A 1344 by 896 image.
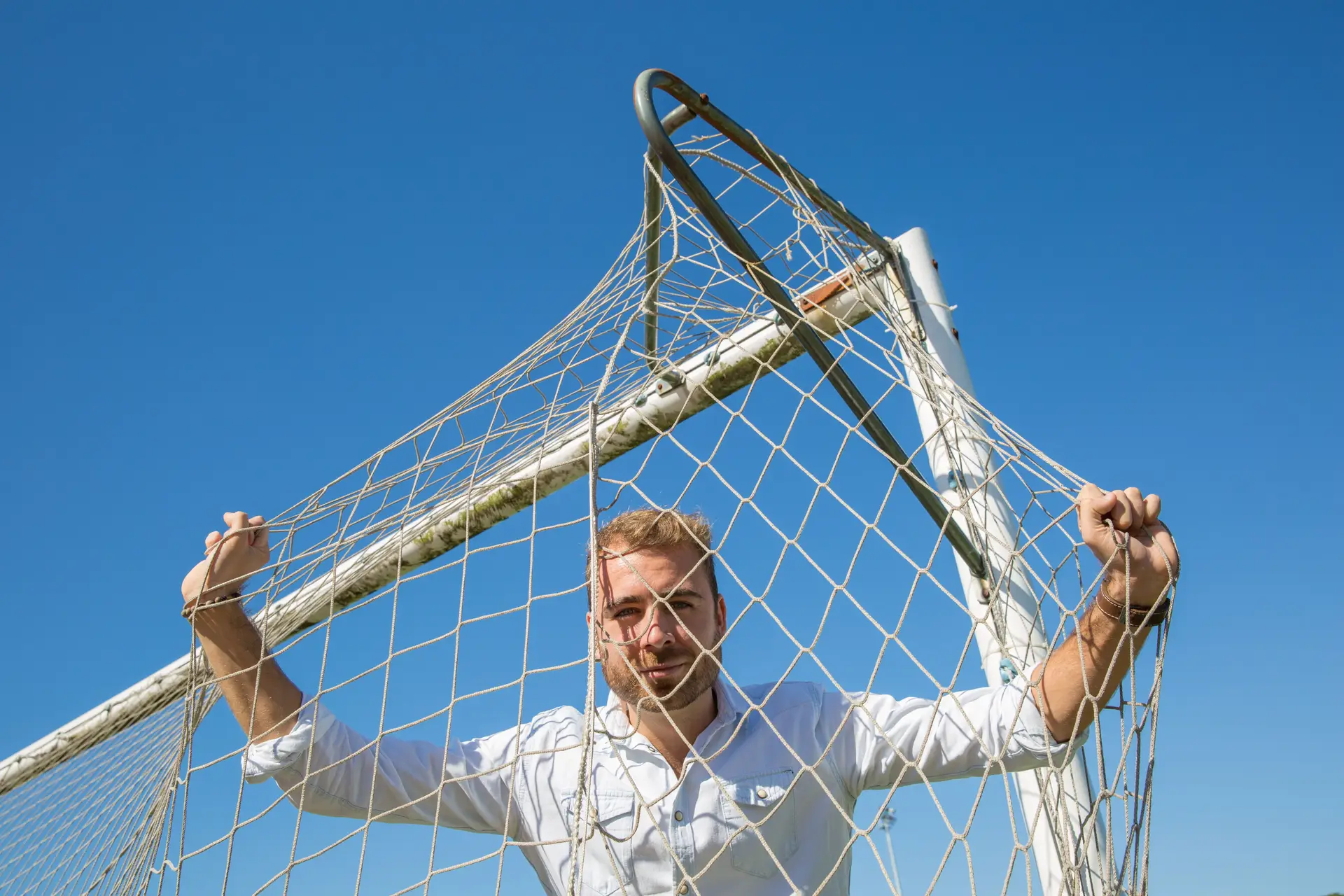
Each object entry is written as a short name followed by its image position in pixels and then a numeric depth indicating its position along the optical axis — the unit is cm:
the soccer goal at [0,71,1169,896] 231
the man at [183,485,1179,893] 205
